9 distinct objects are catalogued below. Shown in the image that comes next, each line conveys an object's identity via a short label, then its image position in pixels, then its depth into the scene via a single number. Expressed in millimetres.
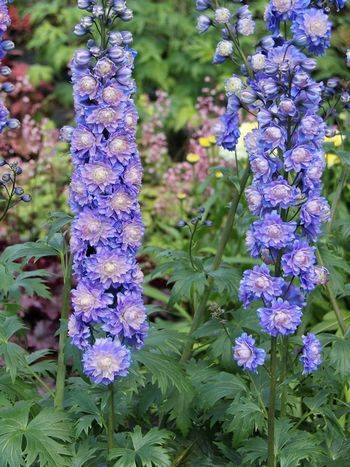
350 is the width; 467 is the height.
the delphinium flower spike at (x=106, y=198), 2701
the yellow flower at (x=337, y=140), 5215
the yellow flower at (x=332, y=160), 5657
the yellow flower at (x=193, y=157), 5961
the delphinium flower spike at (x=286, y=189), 2703
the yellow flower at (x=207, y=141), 6035
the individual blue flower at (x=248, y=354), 2820
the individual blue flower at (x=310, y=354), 2871
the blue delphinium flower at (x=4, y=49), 3275
